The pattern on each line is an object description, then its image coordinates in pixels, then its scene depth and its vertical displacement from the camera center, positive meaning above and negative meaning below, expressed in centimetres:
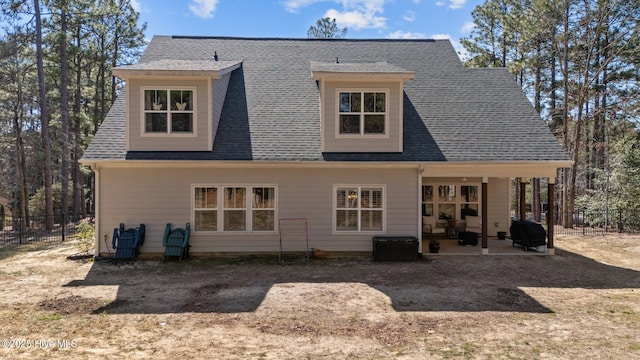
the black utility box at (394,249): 1030 -189
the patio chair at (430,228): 1381 -177
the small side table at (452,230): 1388 -183
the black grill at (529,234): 1142 -162
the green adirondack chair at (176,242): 1018 -170
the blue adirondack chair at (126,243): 1002 -170
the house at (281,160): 1038 +56
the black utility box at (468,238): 1237 -189
